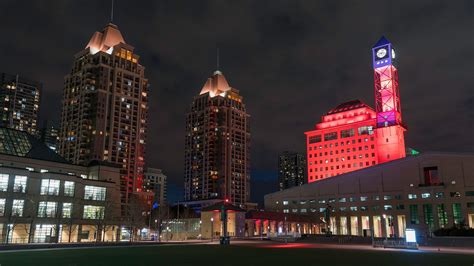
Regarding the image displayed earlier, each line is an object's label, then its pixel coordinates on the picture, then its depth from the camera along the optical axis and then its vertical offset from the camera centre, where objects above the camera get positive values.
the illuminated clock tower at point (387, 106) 151.88 +42.79
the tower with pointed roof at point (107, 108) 174.38 +49.07
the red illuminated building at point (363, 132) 152.75 +36.37
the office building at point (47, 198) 80.19 +5.39
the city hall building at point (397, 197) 109.31 +8.07
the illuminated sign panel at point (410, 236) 57.15 -1.48
